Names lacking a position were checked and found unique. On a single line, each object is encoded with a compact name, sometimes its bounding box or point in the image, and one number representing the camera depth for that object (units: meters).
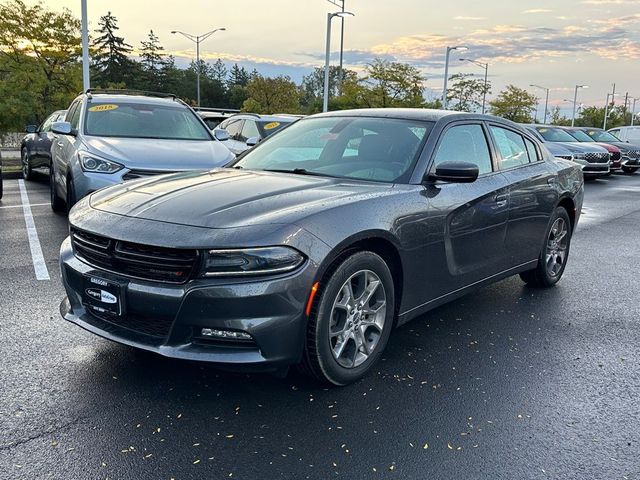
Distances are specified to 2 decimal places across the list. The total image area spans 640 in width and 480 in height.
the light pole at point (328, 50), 27.50
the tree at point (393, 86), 38.56
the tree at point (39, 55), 19.52
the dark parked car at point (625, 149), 22.29
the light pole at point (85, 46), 16.27
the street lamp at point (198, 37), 36.88
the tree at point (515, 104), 49.75
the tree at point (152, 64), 81.50
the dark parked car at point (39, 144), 11.48
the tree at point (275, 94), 46.66
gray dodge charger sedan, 3.00
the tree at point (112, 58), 78.12
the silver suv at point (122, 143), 7.01
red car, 20.05
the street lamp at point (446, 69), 36.09
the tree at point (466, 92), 48.23
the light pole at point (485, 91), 47.41
